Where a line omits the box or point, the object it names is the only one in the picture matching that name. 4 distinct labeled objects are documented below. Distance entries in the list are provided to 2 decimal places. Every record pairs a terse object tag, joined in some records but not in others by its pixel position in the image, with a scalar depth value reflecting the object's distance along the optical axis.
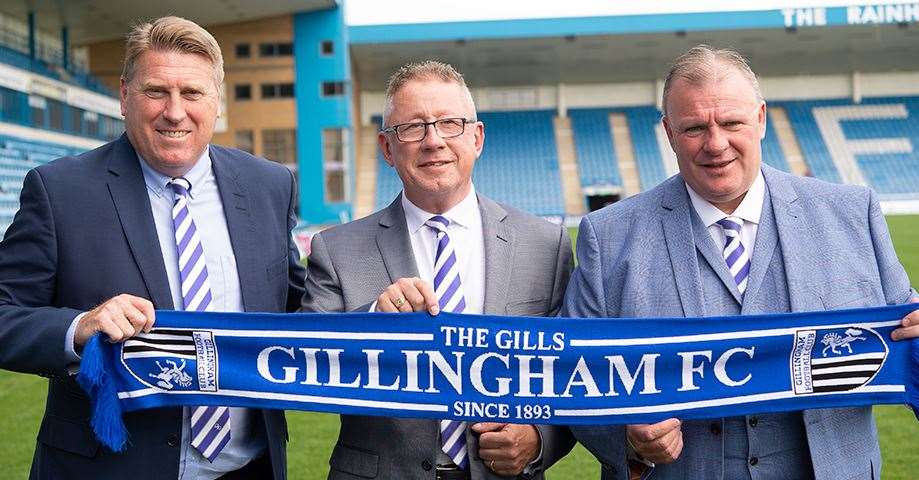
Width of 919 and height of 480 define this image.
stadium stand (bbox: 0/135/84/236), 16.83
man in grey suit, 2.56
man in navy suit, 2.45
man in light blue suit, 2.44
